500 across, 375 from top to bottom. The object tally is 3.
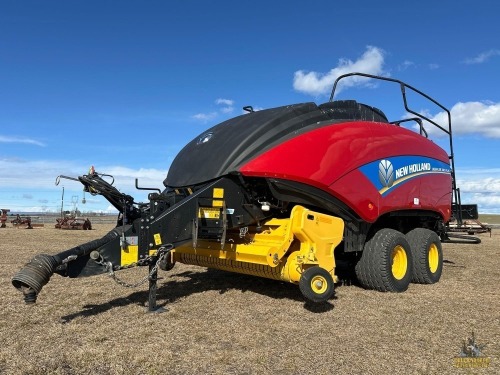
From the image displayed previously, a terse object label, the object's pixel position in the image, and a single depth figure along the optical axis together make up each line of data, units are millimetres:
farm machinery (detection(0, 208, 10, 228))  25297
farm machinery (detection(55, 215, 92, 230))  24500
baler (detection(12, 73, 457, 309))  4883
